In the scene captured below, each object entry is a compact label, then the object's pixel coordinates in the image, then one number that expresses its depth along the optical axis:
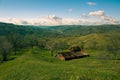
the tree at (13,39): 62.65
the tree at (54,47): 56.50
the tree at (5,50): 44.74
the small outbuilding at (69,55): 43.79
